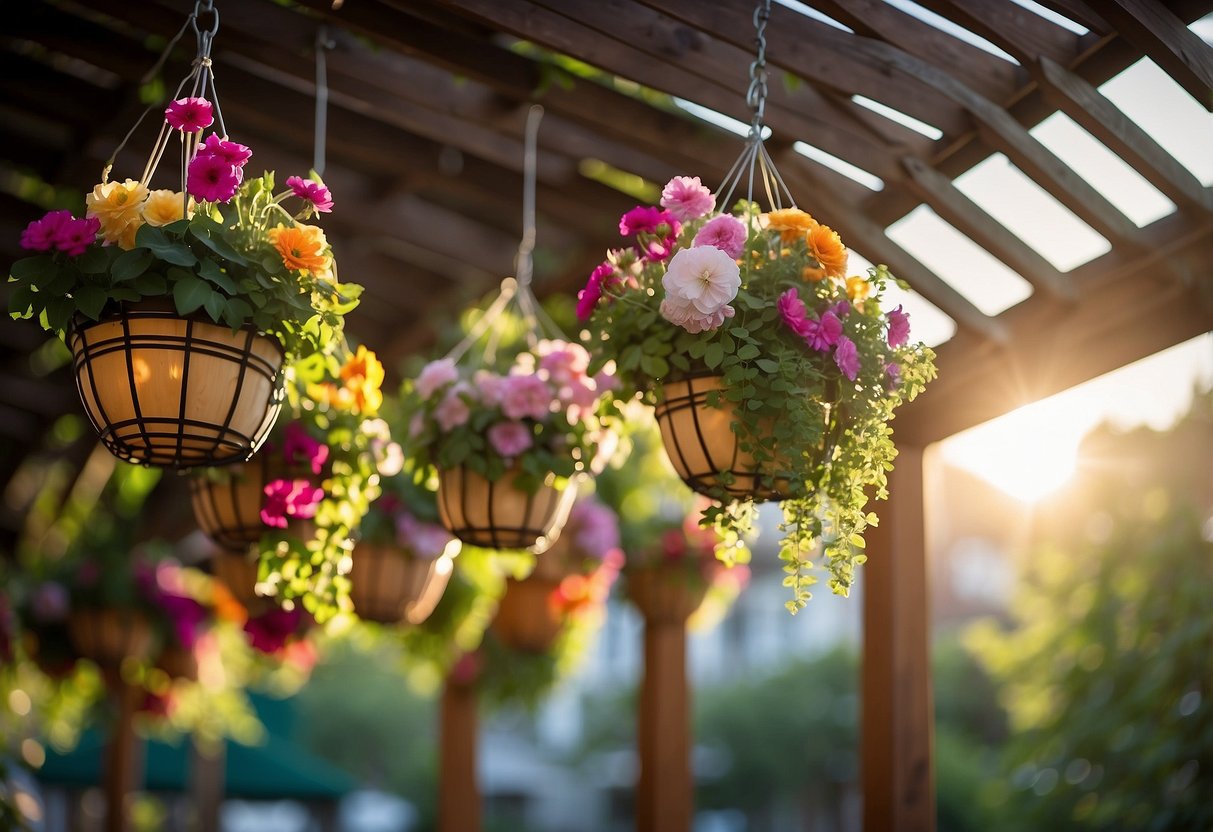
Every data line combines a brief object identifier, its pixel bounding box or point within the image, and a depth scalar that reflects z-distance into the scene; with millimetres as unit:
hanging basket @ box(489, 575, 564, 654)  4145
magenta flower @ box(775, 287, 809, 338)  1913
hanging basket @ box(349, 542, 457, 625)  3119
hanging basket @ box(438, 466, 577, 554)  2553
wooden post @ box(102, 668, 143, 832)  6047
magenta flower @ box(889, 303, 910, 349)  1965
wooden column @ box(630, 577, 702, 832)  3768
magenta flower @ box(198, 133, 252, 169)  1848
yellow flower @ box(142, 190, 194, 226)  1872
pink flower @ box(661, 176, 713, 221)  2098
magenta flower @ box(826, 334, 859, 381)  1904
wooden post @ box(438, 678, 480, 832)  4961
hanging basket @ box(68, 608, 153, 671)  5242
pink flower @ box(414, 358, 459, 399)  2596
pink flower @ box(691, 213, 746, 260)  1963
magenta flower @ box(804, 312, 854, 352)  1915
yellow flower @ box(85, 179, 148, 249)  1863
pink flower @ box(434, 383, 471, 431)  2561
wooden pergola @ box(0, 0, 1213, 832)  2361
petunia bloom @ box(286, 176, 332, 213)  1939
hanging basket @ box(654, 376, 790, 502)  2004
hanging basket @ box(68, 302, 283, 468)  1850
